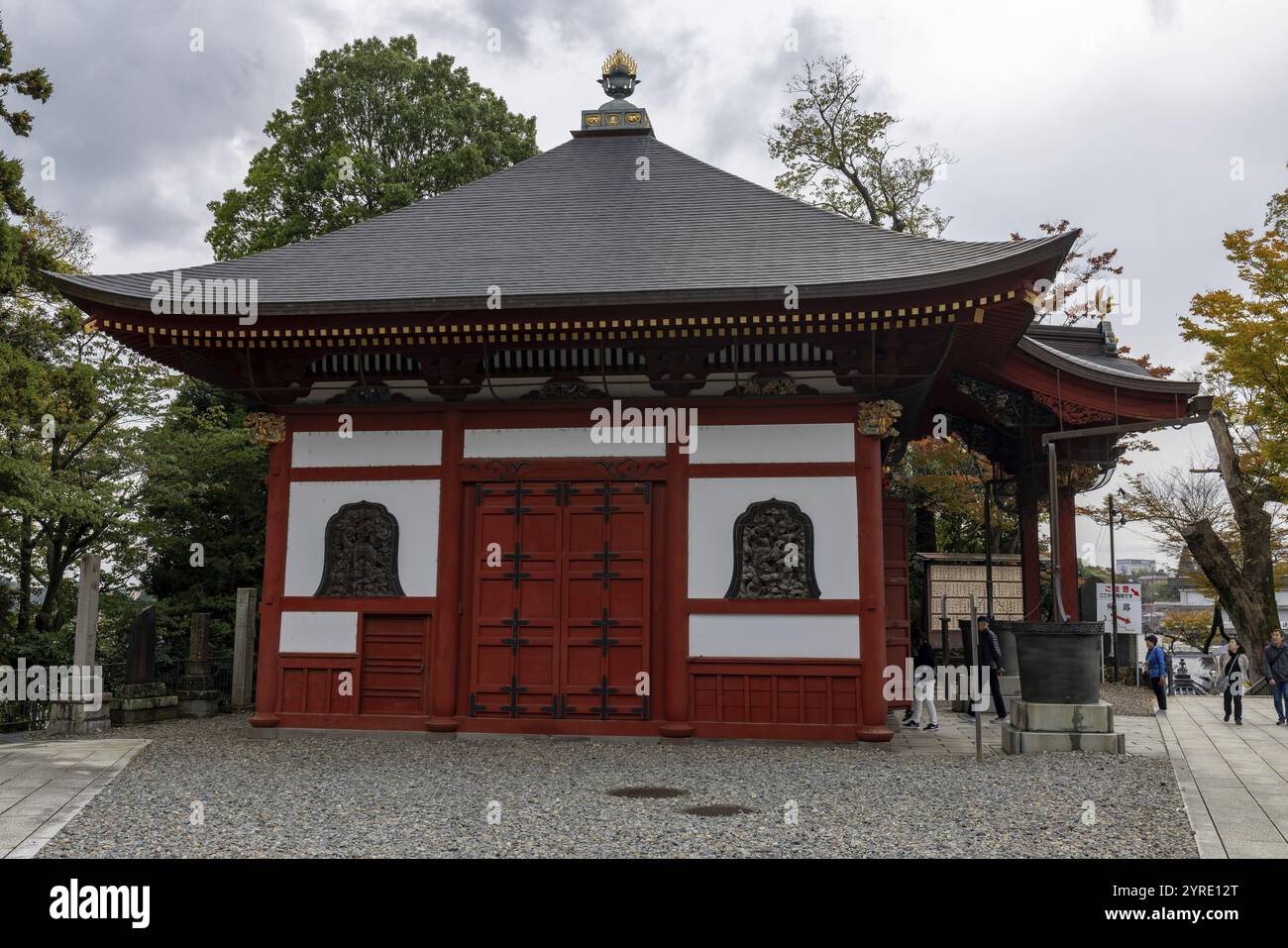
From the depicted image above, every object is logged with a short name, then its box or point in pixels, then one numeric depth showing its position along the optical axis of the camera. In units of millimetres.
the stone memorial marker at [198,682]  15422
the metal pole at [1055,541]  10227
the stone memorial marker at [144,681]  14375
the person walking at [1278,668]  13656
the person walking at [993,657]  13477
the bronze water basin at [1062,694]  10102
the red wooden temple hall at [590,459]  11406
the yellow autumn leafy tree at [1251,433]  18594
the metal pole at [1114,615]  23897
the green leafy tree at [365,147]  23953
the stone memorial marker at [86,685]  13320
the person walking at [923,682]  13406
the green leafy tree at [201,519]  19234
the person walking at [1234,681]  13758
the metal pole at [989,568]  14178
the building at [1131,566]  105312
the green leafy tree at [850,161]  26469
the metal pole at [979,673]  9916
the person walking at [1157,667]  14781
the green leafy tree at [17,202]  13289
